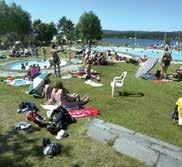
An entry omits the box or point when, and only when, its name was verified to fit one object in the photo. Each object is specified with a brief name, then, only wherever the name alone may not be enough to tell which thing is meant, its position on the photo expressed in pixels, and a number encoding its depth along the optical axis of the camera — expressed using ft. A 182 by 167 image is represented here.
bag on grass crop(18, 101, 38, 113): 18.36
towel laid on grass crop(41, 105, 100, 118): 17.36
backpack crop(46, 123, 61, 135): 14.83
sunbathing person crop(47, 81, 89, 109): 18.83
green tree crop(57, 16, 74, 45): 126.08
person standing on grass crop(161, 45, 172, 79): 29.67
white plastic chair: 22.16
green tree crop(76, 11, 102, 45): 99.57
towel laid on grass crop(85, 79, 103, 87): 26.45
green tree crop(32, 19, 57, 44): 121.63
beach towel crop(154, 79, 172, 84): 28.36
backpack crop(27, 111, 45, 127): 16.00
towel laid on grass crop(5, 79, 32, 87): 27.83
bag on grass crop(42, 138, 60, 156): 12.68
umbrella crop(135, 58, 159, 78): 29.62
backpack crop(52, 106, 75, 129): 15.64
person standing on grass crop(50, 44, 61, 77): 30.20
